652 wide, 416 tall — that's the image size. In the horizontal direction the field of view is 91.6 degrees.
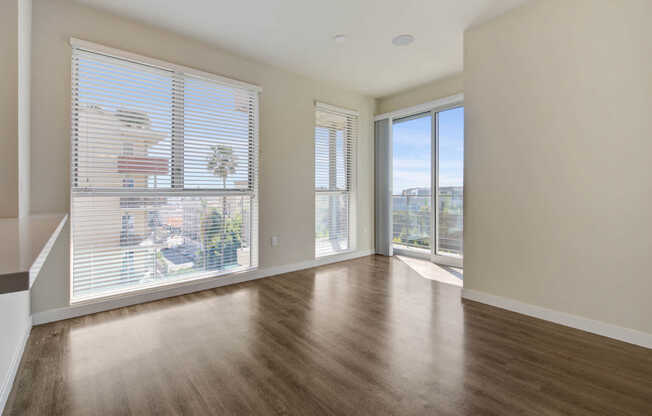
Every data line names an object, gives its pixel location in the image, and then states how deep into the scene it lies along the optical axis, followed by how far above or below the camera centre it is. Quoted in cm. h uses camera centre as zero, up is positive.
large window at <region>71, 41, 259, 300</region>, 280 +38
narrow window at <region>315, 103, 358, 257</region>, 471 +53
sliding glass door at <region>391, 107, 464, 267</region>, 457 +39
